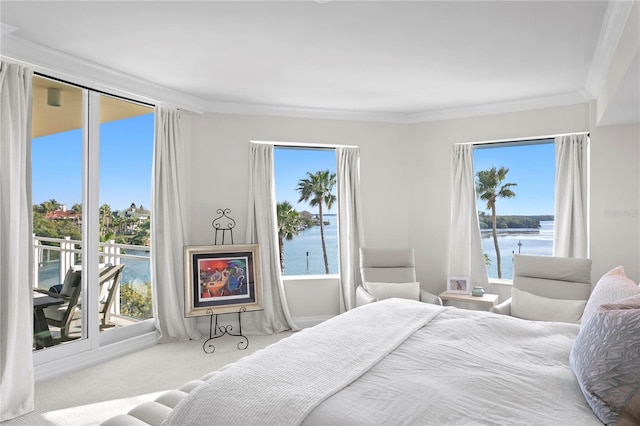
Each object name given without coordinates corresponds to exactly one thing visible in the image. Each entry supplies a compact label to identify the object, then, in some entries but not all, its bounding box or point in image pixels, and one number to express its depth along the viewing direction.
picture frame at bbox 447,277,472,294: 4.78
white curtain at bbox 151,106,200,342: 4.34
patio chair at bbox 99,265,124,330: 3.92
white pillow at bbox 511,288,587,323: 3.49
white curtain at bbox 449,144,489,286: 5.05
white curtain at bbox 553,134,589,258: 4.43
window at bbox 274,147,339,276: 5.30
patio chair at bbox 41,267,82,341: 3.52
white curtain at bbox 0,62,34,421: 2.90
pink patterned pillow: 2.00
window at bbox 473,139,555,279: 4.89
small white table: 4.42
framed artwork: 4.32
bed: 1.46
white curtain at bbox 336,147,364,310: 5.24
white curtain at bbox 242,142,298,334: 4.89
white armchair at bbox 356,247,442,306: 4.53
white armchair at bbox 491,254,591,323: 3.55
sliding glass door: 3.47
